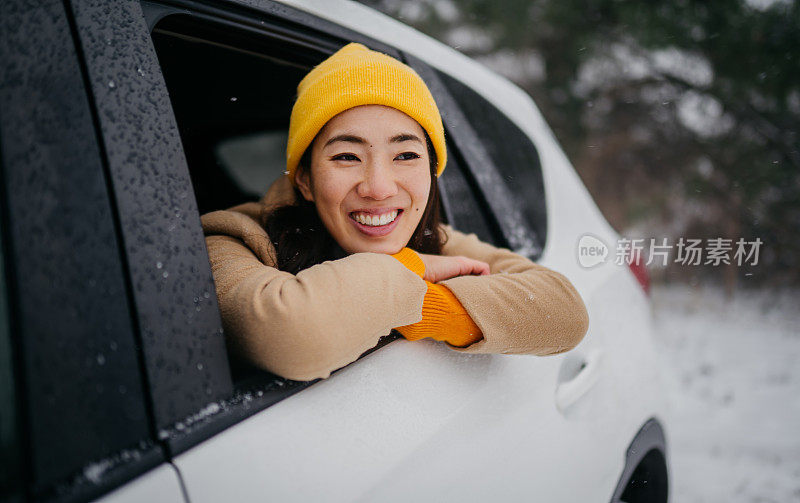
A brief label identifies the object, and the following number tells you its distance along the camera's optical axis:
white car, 0.62
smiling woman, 0.83
